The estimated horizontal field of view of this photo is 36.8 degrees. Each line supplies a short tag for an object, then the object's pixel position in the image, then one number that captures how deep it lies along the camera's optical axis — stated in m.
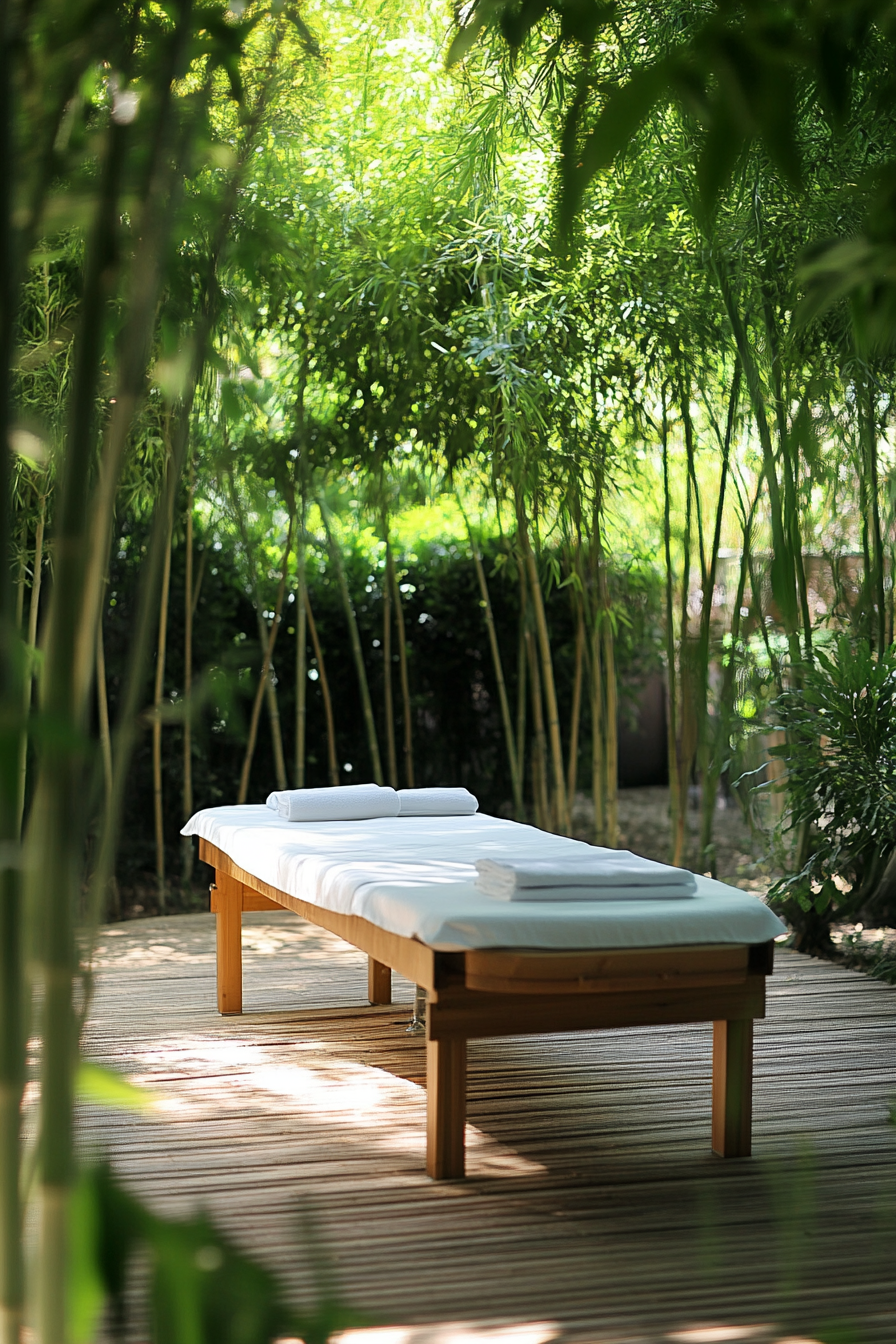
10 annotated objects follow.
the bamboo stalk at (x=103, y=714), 4.62
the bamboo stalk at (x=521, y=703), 5.34
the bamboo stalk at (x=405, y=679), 5.29
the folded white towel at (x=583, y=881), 2.41
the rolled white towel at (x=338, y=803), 3.53
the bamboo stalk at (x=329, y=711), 5.29
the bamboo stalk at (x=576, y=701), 5.36
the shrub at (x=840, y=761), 3.81
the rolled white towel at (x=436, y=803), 3.74
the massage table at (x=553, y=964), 2.26
